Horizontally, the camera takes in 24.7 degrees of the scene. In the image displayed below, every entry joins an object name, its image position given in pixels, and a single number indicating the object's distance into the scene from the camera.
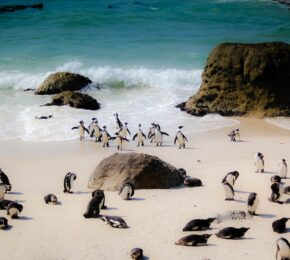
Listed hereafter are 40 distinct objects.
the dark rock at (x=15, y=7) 53.94
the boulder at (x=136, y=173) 16.22
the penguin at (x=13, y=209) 14.44
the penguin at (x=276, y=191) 14.83
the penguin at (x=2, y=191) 15.80
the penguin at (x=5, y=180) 16.48
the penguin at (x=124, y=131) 22.47
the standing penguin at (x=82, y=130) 22.64
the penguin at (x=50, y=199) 15.30
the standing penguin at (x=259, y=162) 17.31
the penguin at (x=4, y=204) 14.96
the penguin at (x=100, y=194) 14.60
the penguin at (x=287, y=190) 15.48
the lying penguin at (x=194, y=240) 12.65
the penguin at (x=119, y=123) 23.57
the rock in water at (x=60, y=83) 30.45
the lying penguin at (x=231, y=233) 12.93
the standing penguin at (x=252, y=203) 14.05
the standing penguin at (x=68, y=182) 16.16
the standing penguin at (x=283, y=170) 16.89
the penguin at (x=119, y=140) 21.34
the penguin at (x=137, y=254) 12.23
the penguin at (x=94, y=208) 14.25
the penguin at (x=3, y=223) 13.82
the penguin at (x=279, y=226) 13.16
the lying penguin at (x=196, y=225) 13.32
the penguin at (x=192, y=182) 16.30
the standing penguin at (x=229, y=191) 15.08
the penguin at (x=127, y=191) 15.30
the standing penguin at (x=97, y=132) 22.42
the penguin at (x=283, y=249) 11.91
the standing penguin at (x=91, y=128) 22.65
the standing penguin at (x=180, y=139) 21.12
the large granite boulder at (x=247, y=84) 25.98
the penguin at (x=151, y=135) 22.00
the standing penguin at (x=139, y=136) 21.98
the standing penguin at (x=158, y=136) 21.71
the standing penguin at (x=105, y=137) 21.71
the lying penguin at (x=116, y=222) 13.59
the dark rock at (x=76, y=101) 27.39
